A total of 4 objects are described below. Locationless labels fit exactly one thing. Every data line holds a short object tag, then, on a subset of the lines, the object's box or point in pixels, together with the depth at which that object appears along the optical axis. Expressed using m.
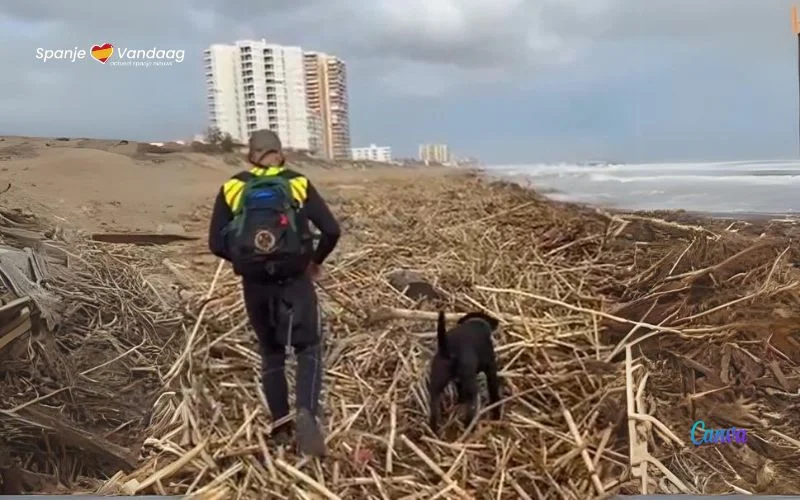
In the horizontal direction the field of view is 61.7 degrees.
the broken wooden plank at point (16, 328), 2.46
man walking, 2.21
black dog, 2.31
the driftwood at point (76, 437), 2.46
